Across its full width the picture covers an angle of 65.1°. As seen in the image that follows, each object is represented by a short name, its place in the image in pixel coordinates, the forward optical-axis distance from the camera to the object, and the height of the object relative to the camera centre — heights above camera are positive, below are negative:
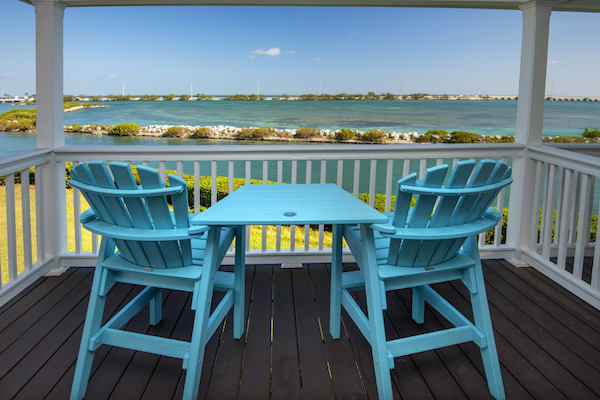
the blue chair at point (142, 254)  1.86 -0.52
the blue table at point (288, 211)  1.84 -0.32
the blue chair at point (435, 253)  1.89 -0.50
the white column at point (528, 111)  3.50 +0.25
